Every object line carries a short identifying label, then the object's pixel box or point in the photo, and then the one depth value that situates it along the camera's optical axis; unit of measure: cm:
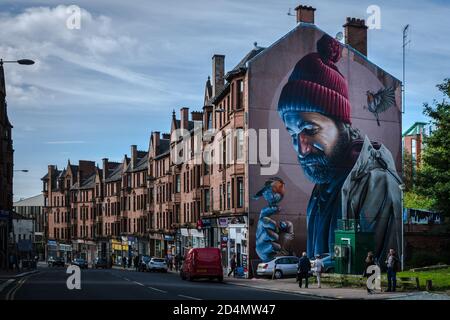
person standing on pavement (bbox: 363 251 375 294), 3002
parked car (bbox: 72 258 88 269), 7594
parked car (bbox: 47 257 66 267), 9006
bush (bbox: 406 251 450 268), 4294
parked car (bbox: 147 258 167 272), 5825
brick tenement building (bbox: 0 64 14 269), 6178
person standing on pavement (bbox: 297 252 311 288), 3195
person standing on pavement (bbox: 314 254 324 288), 3200
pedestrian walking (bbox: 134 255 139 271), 6836
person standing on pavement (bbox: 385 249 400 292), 2758
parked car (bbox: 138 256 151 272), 6171
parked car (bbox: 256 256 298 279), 4119
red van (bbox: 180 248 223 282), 3872
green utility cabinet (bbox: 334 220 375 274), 3750
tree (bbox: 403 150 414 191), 6966
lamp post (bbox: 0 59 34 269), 5903
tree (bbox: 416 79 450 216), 3506
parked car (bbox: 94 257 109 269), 8078
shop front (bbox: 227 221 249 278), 4644
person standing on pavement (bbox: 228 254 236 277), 4653
